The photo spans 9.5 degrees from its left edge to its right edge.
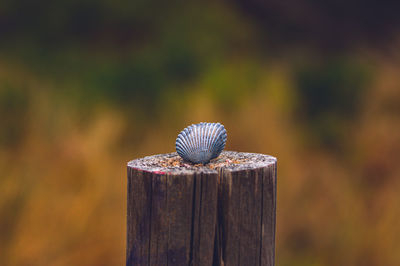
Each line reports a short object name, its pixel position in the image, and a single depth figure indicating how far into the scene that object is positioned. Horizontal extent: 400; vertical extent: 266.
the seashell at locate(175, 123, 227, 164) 2.12
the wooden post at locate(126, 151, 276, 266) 2.05
